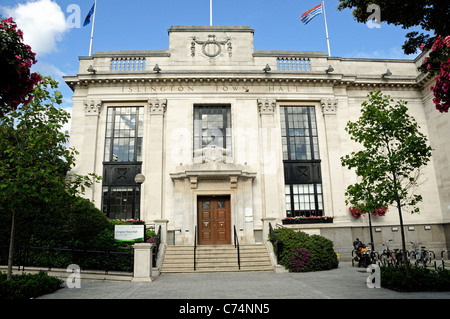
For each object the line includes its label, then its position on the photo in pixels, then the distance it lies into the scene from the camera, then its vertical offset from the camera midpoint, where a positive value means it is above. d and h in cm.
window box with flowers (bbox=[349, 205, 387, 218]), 1856 +45
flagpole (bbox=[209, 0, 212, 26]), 2311 +1635
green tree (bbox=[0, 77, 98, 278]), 876 +225
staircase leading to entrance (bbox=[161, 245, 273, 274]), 1399 -174
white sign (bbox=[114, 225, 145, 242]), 1220 -33
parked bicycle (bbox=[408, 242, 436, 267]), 1552 -193
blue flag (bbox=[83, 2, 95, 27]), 2169 +1466
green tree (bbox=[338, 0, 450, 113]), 590 +510
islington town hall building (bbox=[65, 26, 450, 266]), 1877 +581
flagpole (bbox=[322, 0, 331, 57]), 2349 +1498
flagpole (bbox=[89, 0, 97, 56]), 2199 +1399
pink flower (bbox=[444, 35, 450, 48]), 558 +327
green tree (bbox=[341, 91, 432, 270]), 1027 +227
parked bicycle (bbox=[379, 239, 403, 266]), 1529 -179
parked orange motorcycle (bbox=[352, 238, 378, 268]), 1399 -170
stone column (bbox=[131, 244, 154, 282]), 1134 -145
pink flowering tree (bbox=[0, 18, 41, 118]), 444 +237
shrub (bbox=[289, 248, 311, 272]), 1339 -171
